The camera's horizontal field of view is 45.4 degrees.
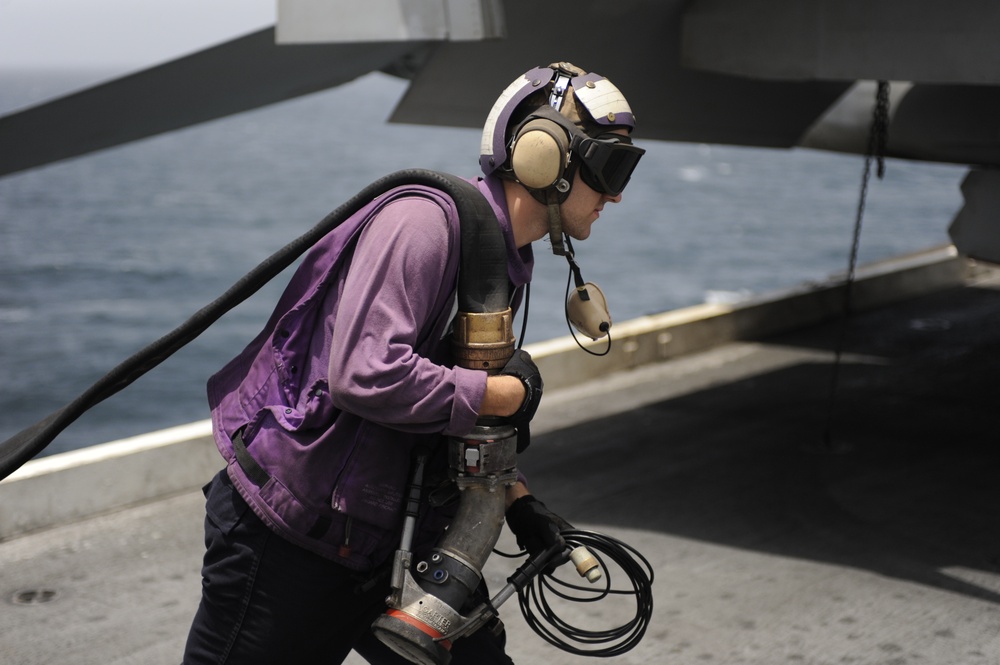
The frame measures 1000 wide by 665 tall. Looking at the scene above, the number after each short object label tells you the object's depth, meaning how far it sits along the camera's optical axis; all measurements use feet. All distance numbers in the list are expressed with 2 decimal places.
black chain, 26.35
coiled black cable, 10.90
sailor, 9.16
